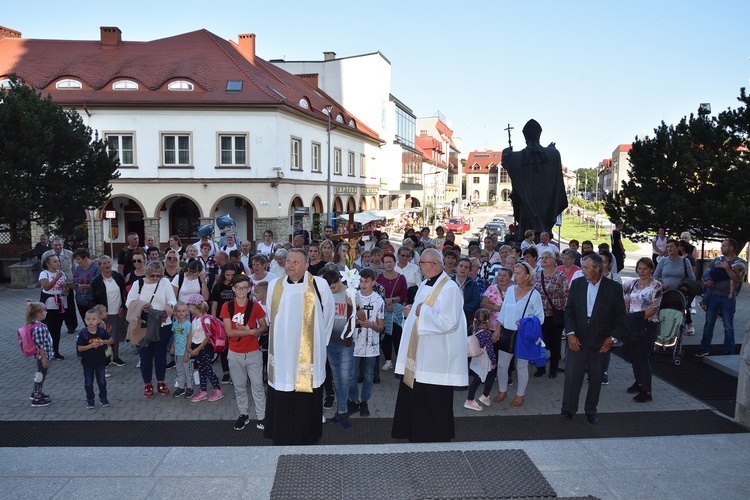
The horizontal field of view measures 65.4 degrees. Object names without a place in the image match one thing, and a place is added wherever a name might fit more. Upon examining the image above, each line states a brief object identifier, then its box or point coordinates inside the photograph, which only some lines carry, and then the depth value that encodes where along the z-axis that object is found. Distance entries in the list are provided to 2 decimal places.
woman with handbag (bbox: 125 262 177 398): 7.81
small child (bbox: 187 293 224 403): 7.42
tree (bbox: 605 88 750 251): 16.69
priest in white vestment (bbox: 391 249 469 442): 5.15
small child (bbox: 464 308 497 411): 7.34
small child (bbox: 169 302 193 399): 7.70
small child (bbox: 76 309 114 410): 7.08
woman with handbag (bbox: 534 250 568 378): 8.48
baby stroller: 9.17
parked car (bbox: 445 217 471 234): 50.75
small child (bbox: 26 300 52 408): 7.21
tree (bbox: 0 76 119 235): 18.59
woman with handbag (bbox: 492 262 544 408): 7.25
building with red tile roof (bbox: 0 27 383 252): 30.45
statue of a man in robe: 10.79
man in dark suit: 6.51
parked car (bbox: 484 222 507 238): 46.62
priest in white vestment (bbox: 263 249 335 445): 5.36
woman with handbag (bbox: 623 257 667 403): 7.55
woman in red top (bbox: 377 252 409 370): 8.37
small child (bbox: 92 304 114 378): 7.30
